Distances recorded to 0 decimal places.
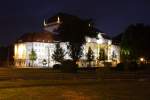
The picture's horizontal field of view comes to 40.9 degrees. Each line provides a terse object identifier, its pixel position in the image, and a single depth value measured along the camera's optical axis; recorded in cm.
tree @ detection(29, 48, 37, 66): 6699
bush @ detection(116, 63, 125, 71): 3808
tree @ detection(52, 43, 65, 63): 5528
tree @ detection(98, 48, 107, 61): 6669
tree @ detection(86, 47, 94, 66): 5770
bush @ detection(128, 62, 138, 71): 3787
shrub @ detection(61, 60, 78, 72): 3243
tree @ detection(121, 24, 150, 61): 5643
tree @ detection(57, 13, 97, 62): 4827
